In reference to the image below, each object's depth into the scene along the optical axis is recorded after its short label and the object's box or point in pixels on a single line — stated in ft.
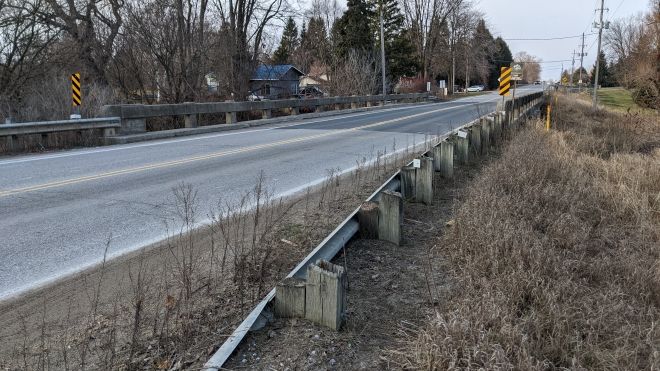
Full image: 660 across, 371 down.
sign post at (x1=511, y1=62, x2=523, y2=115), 74.26
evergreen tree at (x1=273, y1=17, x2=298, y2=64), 228.59
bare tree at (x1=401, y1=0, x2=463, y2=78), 239.01
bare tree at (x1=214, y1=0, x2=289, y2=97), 89.40
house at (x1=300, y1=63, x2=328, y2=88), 216.66
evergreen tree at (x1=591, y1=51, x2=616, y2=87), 384.47
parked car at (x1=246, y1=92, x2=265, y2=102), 104.76
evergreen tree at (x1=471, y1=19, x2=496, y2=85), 292.57
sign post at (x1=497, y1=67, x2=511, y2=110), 71.77
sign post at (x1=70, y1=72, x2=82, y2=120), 51.94
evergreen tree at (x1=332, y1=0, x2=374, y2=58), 176.35
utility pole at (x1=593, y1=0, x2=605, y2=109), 148.21
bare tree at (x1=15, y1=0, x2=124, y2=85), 71.97
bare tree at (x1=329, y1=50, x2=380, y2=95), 128.88
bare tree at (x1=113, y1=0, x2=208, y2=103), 71.82
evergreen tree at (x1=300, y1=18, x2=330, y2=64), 193.98
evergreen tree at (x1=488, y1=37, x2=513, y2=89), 375.35
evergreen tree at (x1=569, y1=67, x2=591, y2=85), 433.48
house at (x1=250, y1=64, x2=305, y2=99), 100.58
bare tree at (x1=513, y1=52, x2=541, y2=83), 571.81
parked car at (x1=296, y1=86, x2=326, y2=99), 165.35
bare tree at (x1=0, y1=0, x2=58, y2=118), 61.26
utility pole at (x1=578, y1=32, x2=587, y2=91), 277.44
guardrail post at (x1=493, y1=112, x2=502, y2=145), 42.50
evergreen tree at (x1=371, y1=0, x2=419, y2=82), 213.25
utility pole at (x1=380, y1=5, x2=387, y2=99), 135.64
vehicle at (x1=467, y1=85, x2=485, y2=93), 322.06
